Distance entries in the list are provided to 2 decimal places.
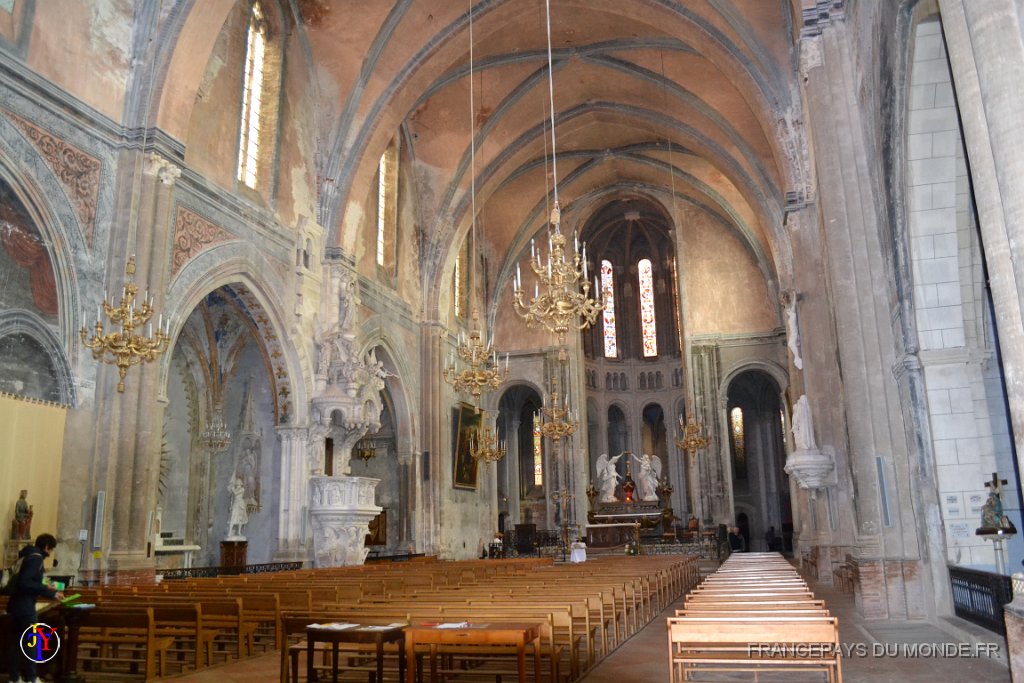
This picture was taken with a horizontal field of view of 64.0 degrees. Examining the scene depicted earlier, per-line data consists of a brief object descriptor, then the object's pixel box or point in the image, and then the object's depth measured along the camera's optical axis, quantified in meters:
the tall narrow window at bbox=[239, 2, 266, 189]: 16.19
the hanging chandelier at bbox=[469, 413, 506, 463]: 20.64
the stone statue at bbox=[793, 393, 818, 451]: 15.52
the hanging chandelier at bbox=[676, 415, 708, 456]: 24.12
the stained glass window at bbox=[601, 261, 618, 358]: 35.31
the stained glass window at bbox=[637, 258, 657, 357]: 35.47
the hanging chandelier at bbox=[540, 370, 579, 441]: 20.27
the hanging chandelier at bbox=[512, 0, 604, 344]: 10.66
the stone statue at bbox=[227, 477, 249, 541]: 16.38
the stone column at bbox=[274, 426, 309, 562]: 16.36
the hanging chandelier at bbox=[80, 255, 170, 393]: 10.01
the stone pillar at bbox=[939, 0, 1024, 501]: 4.45
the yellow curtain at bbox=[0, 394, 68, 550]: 10.30
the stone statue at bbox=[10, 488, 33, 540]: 10.16
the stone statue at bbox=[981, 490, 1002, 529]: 7.29
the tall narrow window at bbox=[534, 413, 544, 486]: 34.78
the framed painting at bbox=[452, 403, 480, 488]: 24.19
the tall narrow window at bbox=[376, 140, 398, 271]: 21.53
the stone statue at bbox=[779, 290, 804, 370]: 18.97
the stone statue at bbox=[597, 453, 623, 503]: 29.20
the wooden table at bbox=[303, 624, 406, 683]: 4.99
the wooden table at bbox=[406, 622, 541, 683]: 4.86
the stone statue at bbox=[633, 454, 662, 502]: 29.84
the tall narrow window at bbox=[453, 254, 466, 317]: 26.64
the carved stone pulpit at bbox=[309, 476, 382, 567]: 16.64
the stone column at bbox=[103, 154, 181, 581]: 11.68
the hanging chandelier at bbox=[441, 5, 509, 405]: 14.69
